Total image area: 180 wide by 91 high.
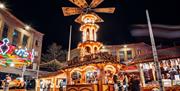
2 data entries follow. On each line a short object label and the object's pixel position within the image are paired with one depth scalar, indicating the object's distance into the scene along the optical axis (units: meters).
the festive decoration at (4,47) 17.64
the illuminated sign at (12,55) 17.80
